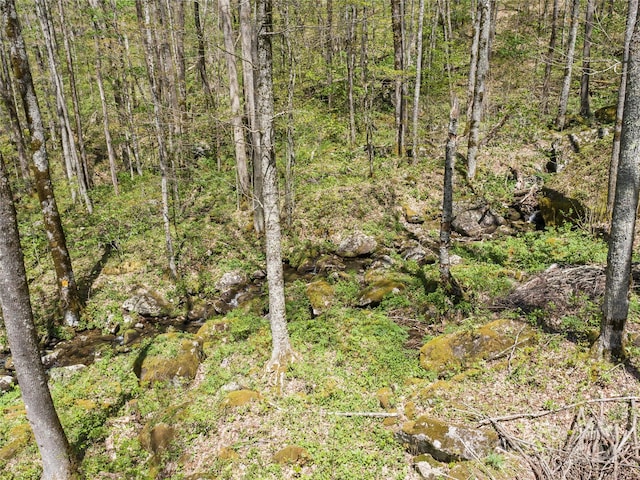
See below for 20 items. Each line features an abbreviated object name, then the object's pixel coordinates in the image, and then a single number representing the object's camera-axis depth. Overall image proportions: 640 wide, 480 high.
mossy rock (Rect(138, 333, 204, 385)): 8.48
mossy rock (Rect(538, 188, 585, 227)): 13.35
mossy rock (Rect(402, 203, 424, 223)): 17.05
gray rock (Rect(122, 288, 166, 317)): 12.59
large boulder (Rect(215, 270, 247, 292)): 14.02
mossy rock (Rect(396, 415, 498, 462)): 5.48
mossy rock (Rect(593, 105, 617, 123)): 19.01
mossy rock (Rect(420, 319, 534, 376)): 7.50
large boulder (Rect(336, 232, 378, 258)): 15.30
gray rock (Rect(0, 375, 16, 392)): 8.96
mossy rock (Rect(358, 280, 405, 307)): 10.84
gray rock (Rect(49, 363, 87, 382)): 8.98
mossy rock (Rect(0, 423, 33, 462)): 6.53
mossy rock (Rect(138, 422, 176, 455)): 6.57
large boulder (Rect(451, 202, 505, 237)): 15.70
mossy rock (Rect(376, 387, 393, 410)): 6.83
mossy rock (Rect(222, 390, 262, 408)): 7.16
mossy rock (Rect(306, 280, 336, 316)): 10.96
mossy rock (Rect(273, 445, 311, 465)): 5.86
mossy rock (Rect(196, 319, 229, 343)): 10.13
